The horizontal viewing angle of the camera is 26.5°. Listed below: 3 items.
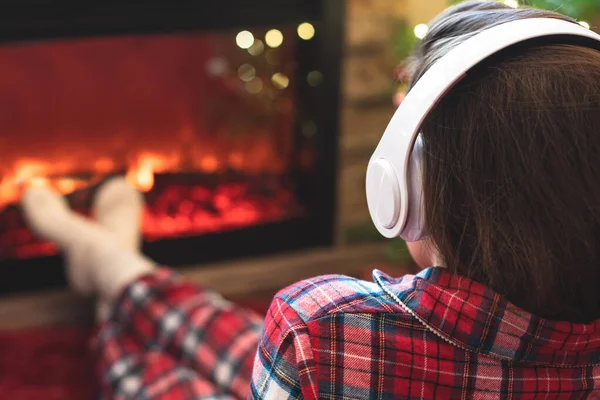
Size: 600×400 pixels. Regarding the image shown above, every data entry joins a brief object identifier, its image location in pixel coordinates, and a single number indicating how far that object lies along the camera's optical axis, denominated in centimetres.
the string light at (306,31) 270
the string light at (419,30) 235
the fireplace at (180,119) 254
